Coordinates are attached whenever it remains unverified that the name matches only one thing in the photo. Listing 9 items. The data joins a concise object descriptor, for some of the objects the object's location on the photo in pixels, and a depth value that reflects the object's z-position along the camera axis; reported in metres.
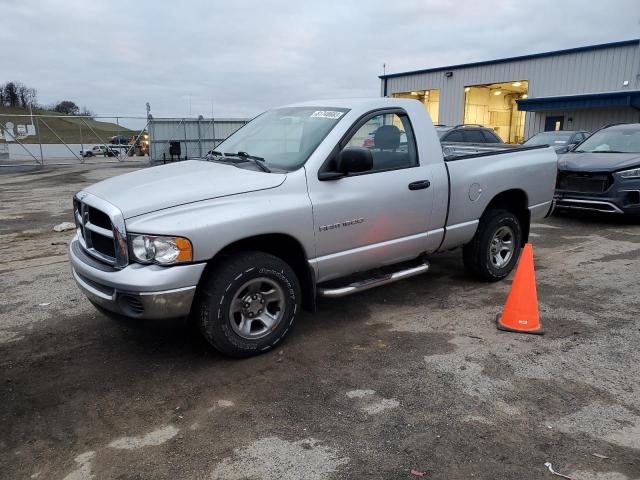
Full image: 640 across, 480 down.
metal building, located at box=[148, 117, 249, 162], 21.92
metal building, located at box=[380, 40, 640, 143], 23.83
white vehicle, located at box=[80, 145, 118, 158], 29.86
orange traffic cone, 4.47
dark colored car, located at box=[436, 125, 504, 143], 14.44
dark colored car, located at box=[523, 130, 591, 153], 13.94
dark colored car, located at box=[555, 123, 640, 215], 8.80
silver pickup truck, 3.48
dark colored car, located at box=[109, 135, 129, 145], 32.50
